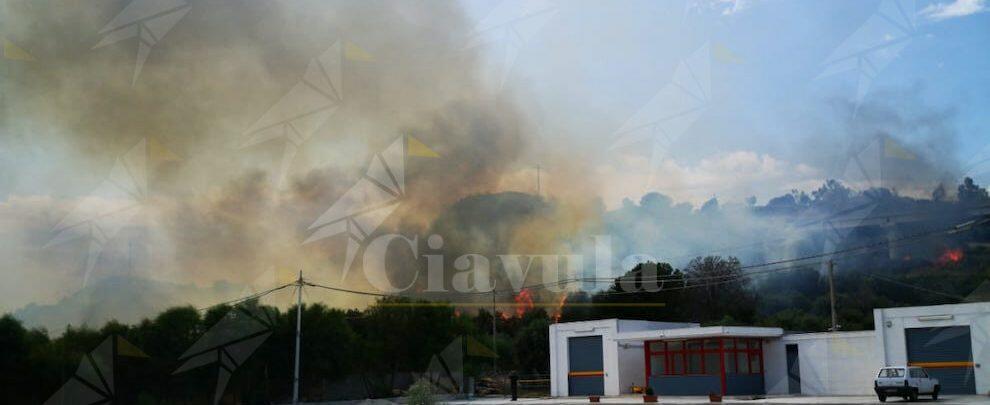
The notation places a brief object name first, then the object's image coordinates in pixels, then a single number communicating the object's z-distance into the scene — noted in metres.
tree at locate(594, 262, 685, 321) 72.06
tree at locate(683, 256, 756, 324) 72.56
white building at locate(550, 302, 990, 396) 31.44
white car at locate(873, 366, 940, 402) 28.66
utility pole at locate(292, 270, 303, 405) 41.34
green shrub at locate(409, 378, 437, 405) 31.36
